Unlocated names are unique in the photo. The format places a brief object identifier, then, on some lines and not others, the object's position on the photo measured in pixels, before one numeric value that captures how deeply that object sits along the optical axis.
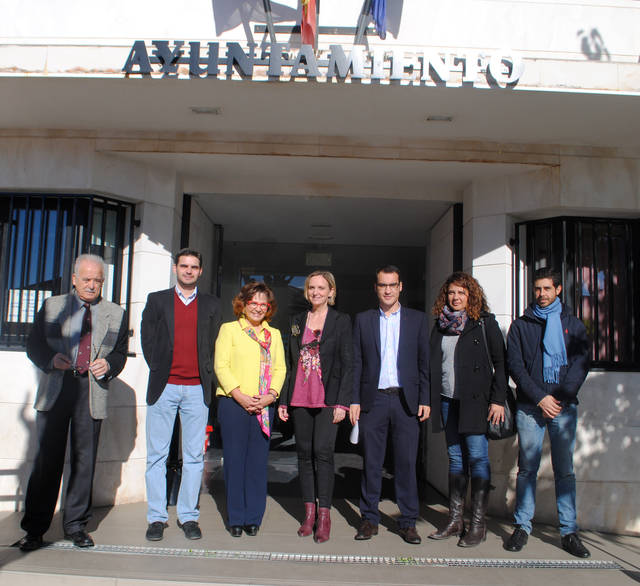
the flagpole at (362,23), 4.75
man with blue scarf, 4.12
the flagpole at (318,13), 4.85
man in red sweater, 4.14
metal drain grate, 3.83
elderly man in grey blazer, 3.95
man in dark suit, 4.21
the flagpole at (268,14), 4.73
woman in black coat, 4.14
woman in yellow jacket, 4.20
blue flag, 4.80
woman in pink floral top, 4.15
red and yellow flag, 4.57
